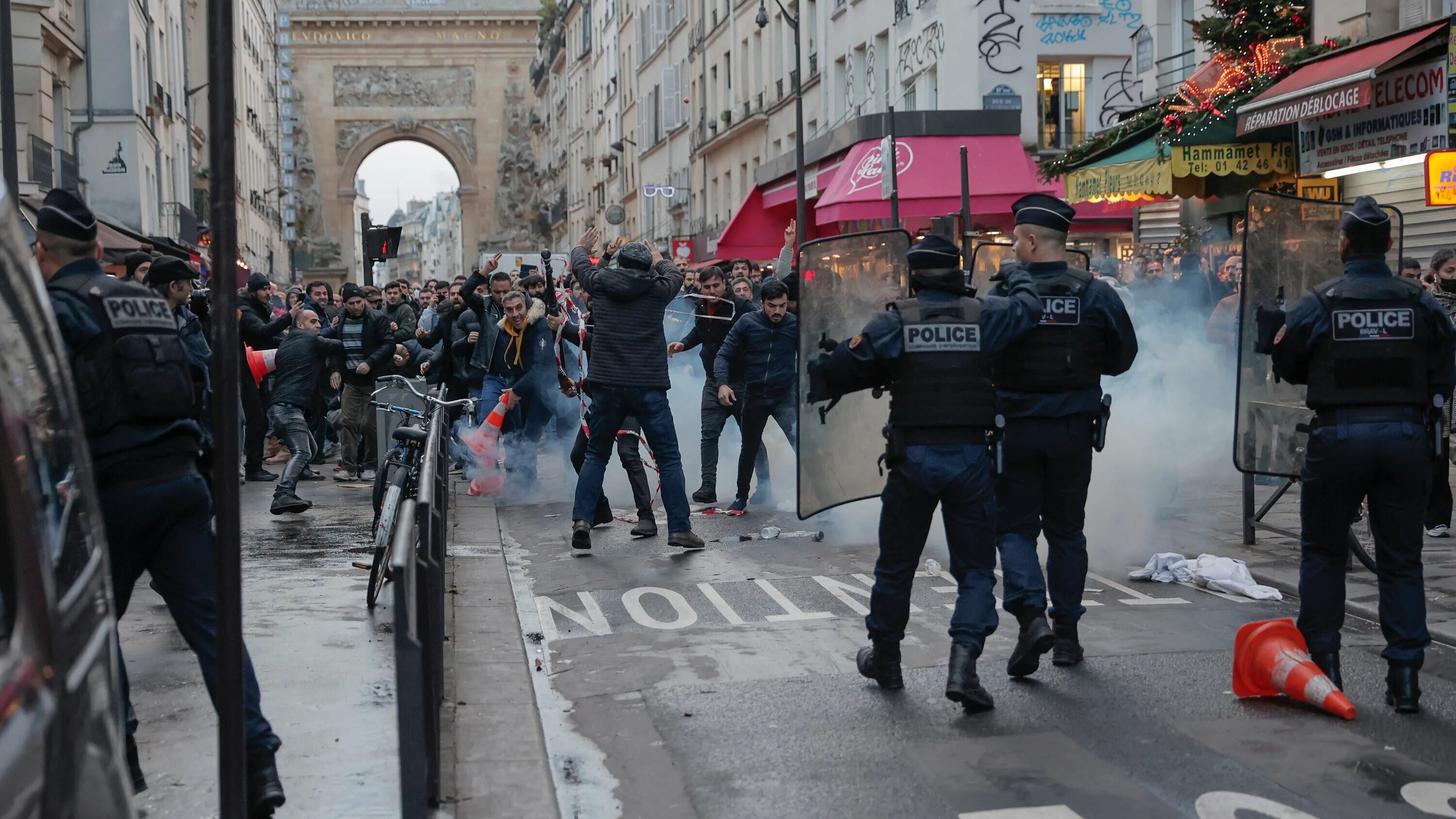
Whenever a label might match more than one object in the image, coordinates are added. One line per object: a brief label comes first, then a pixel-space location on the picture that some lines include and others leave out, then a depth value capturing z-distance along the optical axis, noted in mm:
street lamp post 25141
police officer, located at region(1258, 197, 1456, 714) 5594
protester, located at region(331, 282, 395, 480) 14023
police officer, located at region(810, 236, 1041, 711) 5730
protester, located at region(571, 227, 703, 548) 9734
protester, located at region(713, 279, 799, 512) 11359
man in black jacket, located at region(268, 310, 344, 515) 11695
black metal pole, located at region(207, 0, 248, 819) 2908
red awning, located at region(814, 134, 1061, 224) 24859
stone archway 79562
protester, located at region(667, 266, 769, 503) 12109
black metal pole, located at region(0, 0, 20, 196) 12695
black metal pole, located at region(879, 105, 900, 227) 20047
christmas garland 15312
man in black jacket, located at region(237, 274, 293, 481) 12953
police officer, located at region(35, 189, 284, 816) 4215
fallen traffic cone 5484
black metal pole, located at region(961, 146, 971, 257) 15125
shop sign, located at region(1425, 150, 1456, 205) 13125
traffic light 17766
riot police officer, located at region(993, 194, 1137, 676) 6078
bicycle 7602
